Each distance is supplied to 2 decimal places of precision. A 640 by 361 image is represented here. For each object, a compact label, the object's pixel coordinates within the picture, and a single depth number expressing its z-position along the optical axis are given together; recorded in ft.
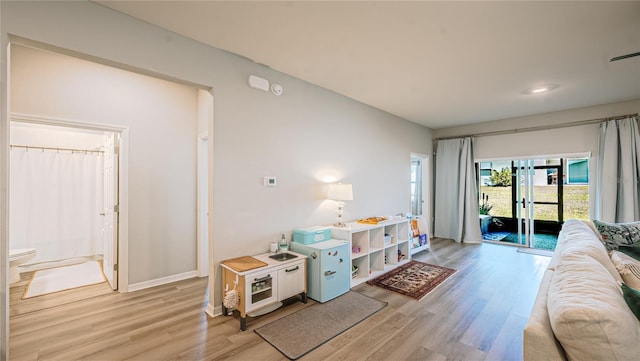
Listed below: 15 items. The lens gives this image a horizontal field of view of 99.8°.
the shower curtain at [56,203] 13.61
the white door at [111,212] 10.53
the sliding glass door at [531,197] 17.06
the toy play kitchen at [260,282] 7.91
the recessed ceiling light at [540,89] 12.11
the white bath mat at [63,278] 10.62
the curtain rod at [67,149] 13.89
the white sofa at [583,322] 3.07
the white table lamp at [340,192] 11.51
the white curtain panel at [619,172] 13.43
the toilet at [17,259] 11.23
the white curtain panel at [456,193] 18.66
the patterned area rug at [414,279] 10.62
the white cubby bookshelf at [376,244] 11.60
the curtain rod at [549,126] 14.21
